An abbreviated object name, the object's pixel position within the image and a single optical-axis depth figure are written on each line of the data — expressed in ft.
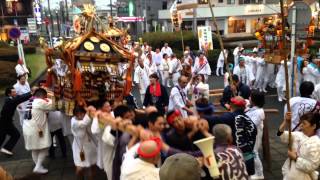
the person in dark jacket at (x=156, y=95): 27.02
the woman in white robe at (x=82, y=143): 18.88
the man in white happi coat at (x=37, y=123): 21.84
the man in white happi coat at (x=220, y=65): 63.54
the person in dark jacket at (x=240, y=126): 16.02
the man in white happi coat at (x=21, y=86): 32.30
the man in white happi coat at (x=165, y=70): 53.98
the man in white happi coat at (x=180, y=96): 25.26
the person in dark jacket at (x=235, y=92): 24.32
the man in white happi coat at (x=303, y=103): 18.20
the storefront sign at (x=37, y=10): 118.83
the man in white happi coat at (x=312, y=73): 37.83
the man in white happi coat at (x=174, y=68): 52.69
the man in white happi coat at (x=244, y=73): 44.62
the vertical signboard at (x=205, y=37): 51.39
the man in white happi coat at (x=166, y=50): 66.00
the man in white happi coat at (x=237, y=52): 59.87
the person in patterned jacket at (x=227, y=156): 11.53
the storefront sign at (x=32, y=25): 60.49
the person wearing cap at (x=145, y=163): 11.33
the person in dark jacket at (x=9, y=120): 24.81
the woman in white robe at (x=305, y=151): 13.21
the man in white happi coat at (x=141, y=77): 39.42
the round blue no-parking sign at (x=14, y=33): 37.83
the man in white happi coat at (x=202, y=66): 48.51
